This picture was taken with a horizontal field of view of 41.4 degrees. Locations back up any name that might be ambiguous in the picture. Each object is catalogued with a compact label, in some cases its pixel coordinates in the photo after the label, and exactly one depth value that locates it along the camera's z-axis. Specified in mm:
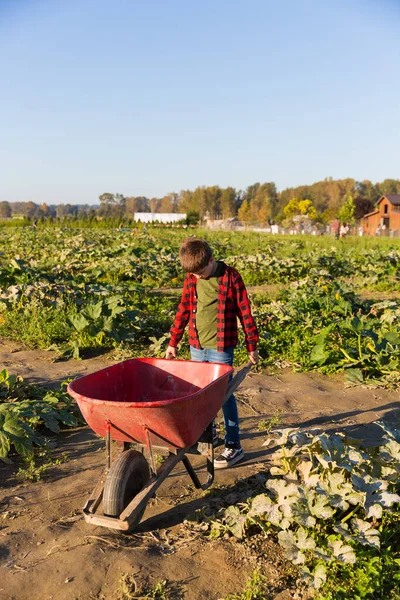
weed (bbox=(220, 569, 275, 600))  2516
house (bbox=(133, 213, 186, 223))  88962
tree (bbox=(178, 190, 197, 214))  111406
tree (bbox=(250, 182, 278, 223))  93756
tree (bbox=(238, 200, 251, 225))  92938
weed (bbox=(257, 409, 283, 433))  4672
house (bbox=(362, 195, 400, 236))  61250
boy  3906
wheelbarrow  2816
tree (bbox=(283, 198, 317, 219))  79938
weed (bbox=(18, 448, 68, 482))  3727
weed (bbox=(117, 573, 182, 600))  2504
